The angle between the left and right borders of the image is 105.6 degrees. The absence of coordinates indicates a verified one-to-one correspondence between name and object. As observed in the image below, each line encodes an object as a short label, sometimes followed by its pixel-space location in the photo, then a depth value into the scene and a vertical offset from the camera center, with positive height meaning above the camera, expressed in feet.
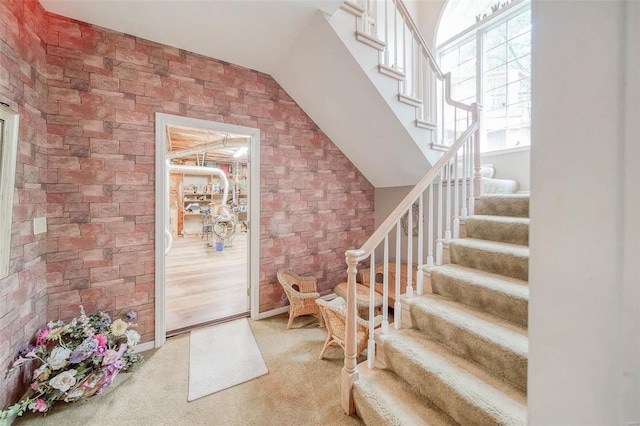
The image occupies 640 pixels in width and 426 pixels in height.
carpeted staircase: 4.09 -2.75
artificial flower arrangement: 5.37 -3.62
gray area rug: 6.35 -4.42
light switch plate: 5.84 -0.41
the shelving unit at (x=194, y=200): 28.84 +1.34
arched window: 9.21 +6.44
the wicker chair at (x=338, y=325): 6.55 -3.17
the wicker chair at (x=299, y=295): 8.84 -3.09
